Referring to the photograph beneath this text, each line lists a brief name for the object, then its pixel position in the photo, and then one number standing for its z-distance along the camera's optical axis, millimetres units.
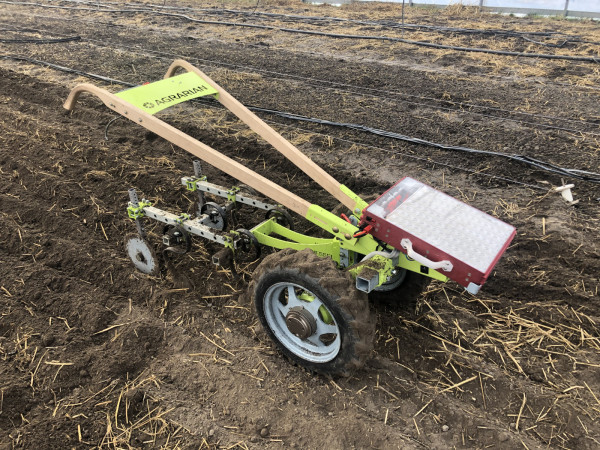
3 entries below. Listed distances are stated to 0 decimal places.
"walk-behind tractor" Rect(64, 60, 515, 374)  2928
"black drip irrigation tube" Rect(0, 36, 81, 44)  12641
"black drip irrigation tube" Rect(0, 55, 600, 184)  5941
